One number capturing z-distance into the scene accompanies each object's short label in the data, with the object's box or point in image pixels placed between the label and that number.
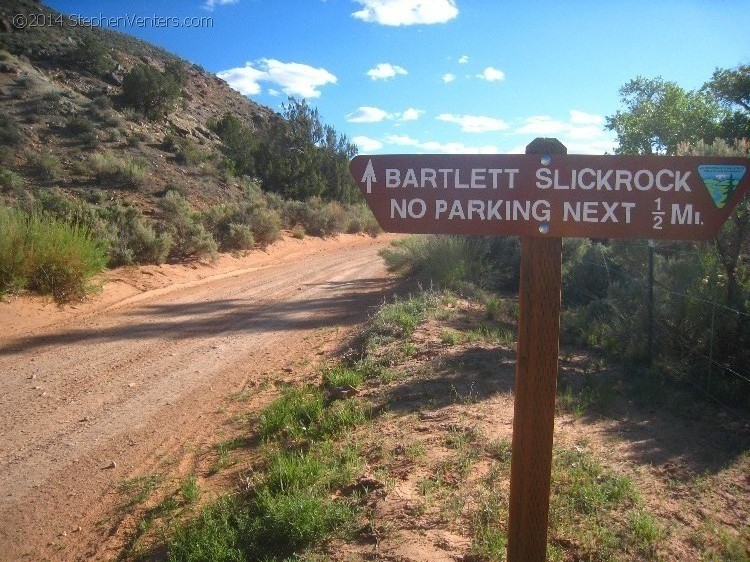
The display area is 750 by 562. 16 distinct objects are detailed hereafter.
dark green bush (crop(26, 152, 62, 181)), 18.81
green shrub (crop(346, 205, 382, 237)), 28.41
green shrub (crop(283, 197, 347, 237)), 23.86
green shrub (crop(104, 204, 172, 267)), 12.42
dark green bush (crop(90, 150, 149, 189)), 19.75
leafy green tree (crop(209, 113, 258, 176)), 29.77
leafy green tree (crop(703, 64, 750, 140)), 16.97
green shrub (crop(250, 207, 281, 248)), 18.92
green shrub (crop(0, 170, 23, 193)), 16.19
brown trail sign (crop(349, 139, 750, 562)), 2.31
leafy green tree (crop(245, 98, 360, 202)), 29.12
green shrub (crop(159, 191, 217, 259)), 14.71
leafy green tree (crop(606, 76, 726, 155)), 17.20
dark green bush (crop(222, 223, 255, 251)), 17.09
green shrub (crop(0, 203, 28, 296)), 9.10
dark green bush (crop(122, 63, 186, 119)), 29.11
